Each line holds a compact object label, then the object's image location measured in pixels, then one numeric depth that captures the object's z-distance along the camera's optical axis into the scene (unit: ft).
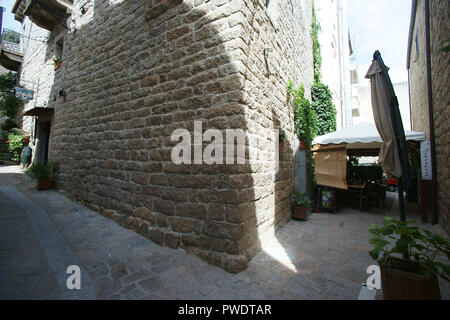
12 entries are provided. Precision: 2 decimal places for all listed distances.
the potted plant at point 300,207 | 15.16
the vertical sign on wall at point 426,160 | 15.23
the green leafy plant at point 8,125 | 34.22
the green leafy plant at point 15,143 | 30.48
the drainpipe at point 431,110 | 15.08
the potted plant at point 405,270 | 5.07
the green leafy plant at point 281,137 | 13.33
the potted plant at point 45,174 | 17.71
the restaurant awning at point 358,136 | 16.72
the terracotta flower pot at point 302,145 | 18.27
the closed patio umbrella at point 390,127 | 8.16
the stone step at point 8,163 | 31.14
